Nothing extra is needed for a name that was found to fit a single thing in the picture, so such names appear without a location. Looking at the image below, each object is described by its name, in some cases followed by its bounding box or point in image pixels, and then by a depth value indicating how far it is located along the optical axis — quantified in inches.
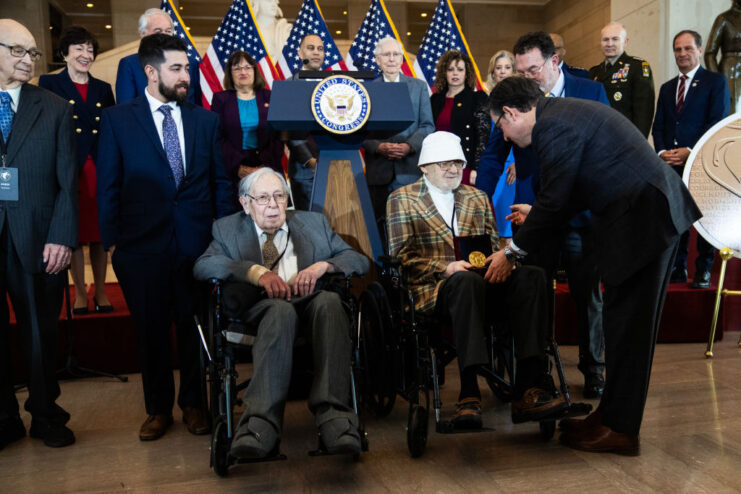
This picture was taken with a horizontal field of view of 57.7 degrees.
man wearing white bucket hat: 100.7
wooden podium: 133.2
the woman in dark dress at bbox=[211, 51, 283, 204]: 164.4
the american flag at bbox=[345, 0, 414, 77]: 267.6
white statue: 311.6
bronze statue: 254.5
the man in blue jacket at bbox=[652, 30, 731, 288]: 184.4
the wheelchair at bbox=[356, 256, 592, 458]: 99.0
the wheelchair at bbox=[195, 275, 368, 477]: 92.3
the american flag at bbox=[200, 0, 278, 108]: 241.0
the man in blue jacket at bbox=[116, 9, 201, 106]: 149.1
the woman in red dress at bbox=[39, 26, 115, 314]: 158.6
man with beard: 110.5
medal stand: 154.2
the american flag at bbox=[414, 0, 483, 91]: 268.1
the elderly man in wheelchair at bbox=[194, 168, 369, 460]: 89.1
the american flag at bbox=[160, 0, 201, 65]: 223.8
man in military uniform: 200.7
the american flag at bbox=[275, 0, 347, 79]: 247.8
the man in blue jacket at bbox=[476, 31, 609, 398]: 128.8
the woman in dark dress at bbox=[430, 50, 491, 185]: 176.9
